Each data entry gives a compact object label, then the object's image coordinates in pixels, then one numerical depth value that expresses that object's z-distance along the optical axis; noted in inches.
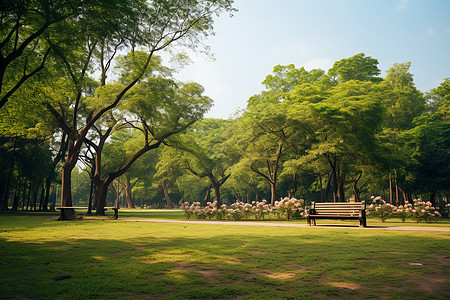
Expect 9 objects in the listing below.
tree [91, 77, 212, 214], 932.0
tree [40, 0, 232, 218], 713.0
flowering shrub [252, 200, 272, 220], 748.0
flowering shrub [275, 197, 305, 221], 709.9
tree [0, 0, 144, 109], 390.3
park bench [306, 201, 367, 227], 514.3
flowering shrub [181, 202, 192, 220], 821.2
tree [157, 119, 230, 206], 1150.7
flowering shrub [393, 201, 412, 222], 637.3
